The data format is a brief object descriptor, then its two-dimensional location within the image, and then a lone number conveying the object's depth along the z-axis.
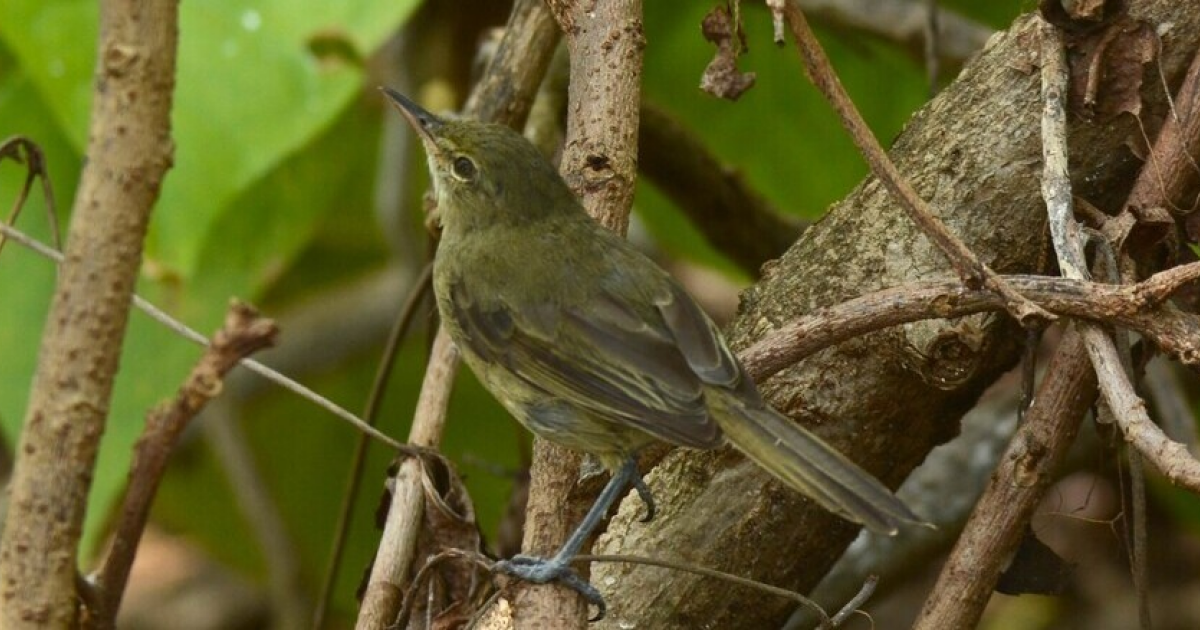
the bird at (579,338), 4.82
